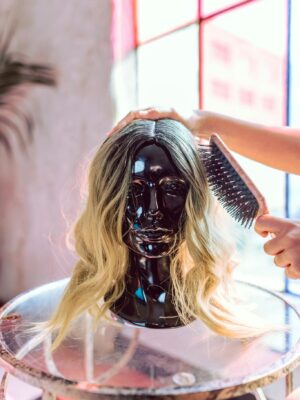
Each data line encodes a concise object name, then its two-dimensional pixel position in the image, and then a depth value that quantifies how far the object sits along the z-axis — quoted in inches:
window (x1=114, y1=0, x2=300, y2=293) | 48.9
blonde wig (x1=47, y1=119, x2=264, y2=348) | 26.2
